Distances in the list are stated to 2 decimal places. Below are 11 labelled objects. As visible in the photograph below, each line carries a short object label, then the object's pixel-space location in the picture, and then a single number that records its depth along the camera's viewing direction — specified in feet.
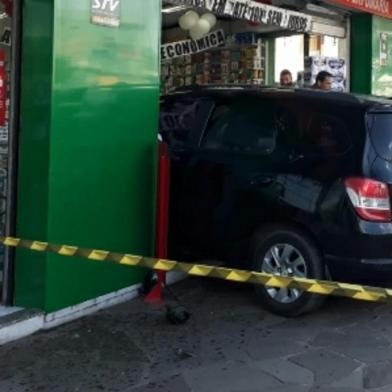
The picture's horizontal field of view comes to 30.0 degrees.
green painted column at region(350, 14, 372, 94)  37.24
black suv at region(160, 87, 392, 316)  17.58
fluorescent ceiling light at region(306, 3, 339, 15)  34.28
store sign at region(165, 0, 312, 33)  27.89
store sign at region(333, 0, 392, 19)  34.60
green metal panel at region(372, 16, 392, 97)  37.60
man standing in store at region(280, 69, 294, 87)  36.14
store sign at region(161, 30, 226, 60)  38.04
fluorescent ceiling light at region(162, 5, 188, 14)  33.59
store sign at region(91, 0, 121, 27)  18.03
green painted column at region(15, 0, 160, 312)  17.11
